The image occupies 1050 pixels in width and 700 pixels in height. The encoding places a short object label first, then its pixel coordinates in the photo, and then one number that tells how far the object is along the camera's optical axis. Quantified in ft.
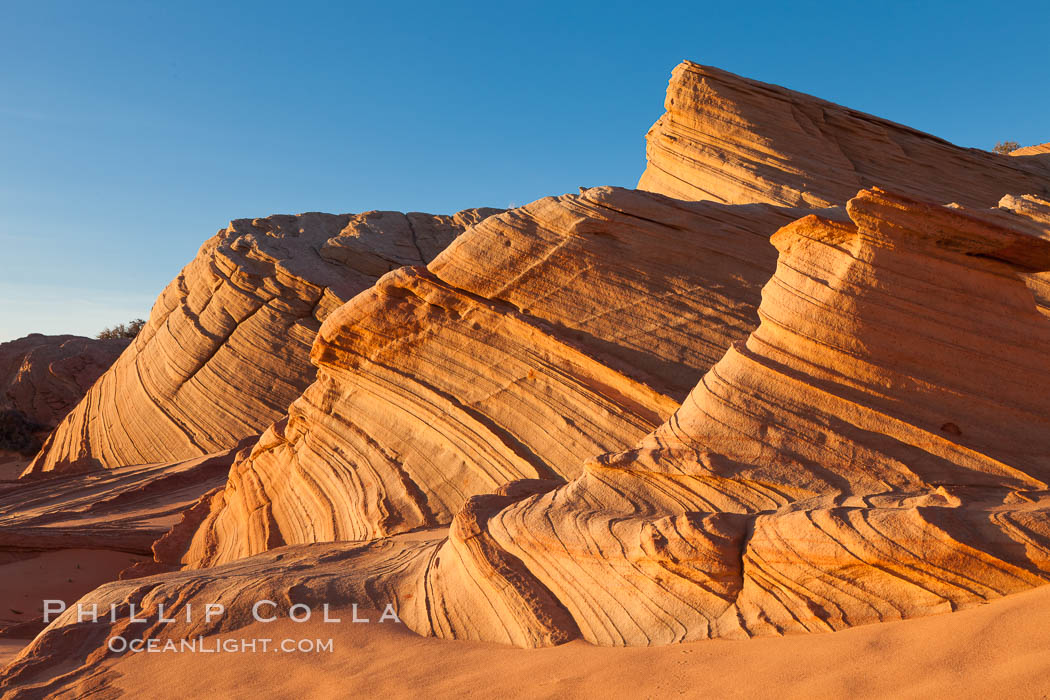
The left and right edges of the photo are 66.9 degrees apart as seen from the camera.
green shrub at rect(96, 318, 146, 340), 132.24
